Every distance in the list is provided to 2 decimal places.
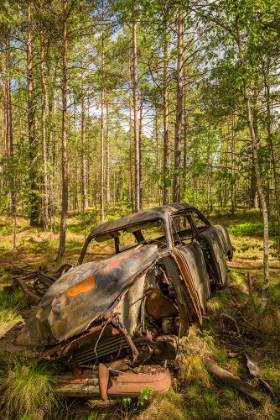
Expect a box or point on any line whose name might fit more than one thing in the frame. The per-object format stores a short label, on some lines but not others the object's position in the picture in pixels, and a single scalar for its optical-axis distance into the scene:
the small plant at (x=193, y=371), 3.07
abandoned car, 2.55
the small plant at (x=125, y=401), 2.57
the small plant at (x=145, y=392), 2.43
